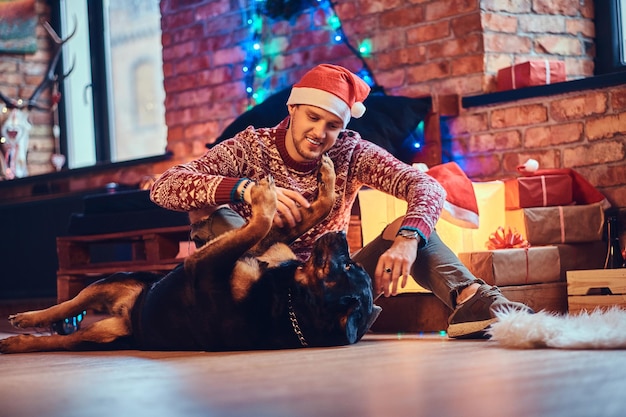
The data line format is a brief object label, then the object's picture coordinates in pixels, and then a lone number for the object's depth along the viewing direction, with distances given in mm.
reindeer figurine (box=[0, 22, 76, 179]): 6359
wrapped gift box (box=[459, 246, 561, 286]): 3141
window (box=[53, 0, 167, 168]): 6312
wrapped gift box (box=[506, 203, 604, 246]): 3521
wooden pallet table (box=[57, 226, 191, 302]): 4199
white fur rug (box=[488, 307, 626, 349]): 2193
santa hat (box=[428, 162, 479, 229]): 3336
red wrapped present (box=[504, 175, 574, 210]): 3557
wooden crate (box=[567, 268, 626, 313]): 2986
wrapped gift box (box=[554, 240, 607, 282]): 3459
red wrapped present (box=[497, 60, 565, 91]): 3906
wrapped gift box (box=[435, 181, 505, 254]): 3434
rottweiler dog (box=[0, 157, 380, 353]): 2402
